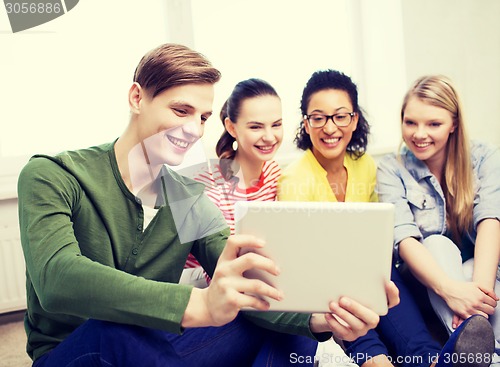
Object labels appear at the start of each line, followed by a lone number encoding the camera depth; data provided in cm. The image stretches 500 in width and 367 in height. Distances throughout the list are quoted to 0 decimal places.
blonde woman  134
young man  65
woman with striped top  151
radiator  187
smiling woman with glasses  150
